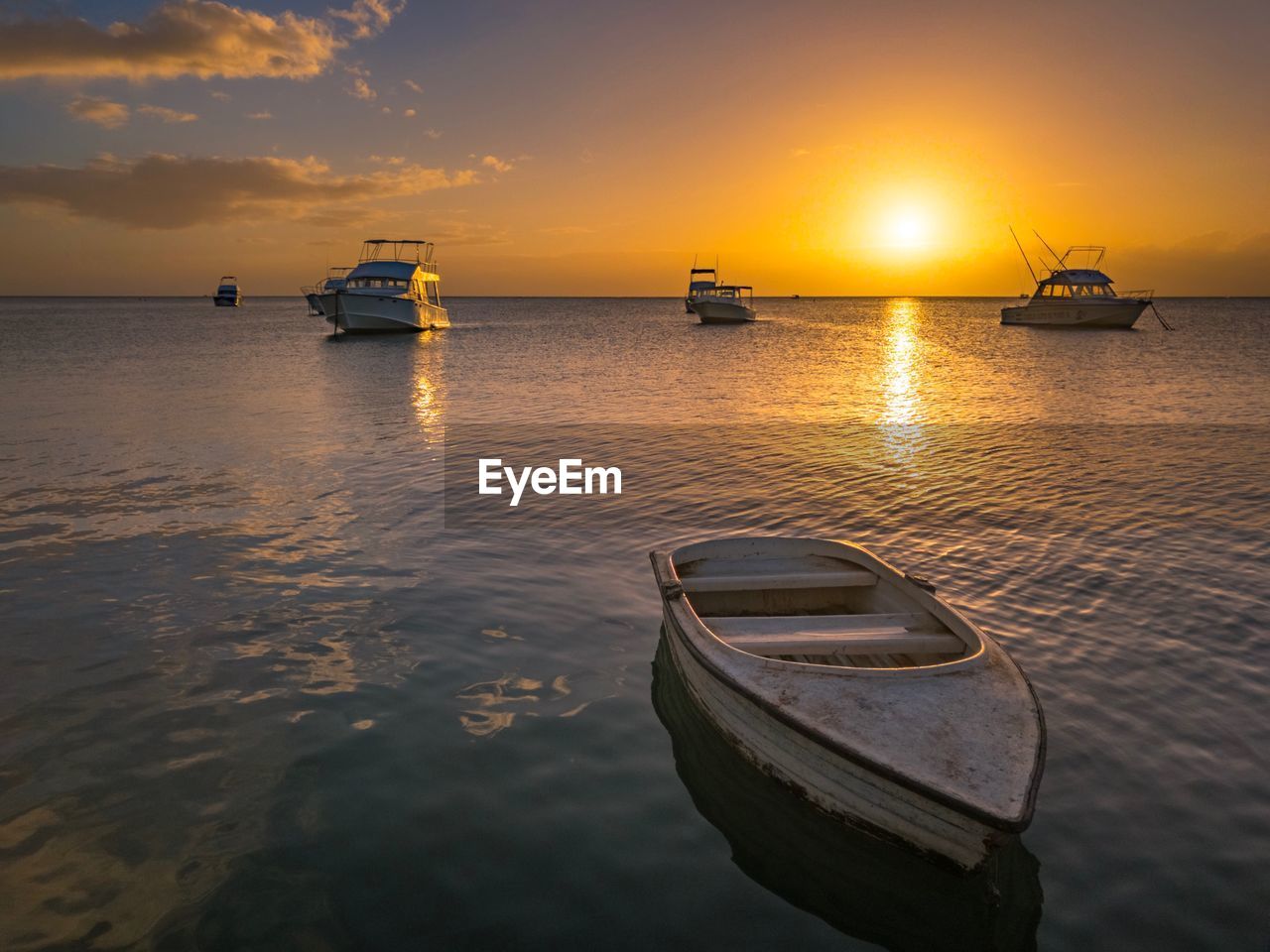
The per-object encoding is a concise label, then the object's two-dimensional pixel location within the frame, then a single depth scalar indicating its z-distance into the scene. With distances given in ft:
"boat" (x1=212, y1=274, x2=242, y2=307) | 474.49
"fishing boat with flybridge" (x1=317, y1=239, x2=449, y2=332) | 163.43
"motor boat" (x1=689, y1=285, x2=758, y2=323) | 244.42
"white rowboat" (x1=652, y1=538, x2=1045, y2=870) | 12.28
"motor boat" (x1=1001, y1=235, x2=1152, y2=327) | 198.39
